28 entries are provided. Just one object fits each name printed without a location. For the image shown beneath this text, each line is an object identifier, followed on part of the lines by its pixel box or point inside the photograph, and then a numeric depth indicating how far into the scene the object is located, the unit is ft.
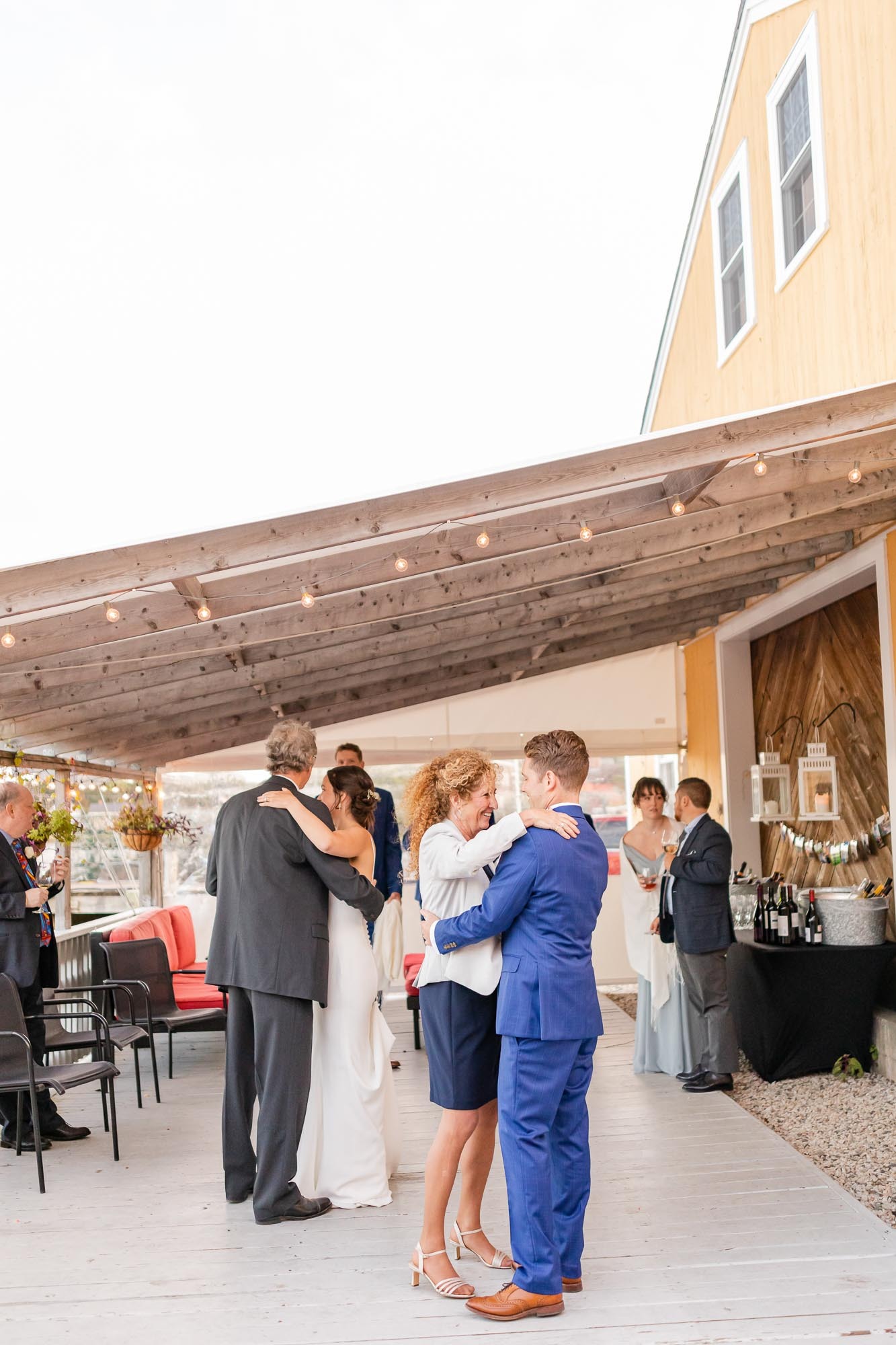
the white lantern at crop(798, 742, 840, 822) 25.64
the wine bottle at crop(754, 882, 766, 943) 22.35
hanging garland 23.26
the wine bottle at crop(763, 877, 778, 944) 21.99
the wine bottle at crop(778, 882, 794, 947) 21.63
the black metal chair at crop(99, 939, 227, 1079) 21.26
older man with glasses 16.46
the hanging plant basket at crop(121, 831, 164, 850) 32.63
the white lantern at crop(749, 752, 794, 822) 28.84
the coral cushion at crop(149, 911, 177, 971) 26.45
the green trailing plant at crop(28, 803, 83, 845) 19.26
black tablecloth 20.95
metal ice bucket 21.66
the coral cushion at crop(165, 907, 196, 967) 28.40
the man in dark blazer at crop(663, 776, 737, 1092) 19.85
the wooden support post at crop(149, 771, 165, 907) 36.37
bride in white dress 13.85
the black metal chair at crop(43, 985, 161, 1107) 17.94
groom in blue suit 10.32
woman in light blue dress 20.74
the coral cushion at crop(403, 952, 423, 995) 23.93
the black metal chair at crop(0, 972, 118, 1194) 14.94
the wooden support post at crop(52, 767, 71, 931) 27.94
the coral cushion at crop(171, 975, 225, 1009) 23.58
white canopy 35.73
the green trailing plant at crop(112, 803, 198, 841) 32.55
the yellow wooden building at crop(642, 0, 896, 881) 19.88
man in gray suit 13.25
